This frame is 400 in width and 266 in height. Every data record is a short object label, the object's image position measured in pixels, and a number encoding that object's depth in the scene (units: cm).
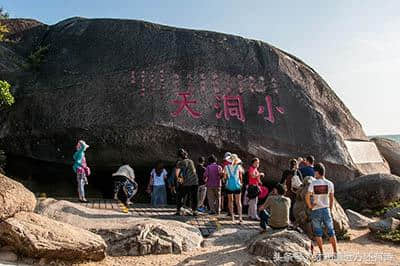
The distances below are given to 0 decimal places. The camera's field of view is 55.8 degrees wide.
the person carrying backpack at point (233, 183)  914
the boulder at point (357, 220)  1023
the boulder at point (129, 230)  697
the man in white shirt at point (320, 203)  719
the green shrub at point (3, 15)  1514
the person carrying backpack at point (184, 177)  904
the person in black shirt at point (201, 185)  1040
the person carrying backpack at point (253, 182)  938
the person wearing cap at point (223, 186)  938
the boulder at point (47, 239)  588
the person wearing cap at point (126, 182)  1051
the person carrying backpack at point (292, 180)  907
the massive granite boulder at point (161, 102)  1211
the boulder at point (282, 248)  650
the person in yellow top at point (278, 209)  741
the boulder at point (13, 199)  612
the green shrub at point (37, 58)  1293
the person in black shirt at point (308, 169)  934
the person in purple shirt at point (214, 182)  962
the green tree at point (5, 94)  1043
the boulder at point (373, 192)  1173
